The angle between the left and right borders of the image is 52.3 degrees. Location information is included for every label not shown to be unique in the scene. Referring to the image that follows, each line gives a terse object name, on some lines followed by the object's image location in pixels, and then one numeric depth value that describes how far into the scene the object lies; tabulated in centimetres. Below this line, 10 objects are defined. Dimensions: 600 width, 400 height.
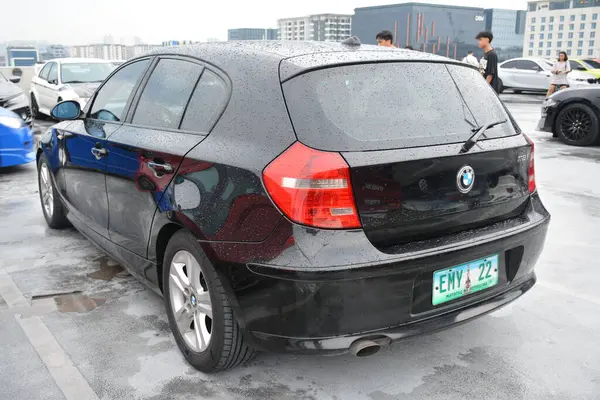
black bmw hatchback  236
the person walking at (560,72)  1736
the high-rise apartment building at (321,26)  17538
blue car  767
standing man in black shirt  907
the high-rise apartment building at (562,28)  15488
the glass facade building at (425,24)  14075
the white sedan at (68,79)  1311
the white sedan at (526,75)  2372
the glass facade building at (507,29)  17475
